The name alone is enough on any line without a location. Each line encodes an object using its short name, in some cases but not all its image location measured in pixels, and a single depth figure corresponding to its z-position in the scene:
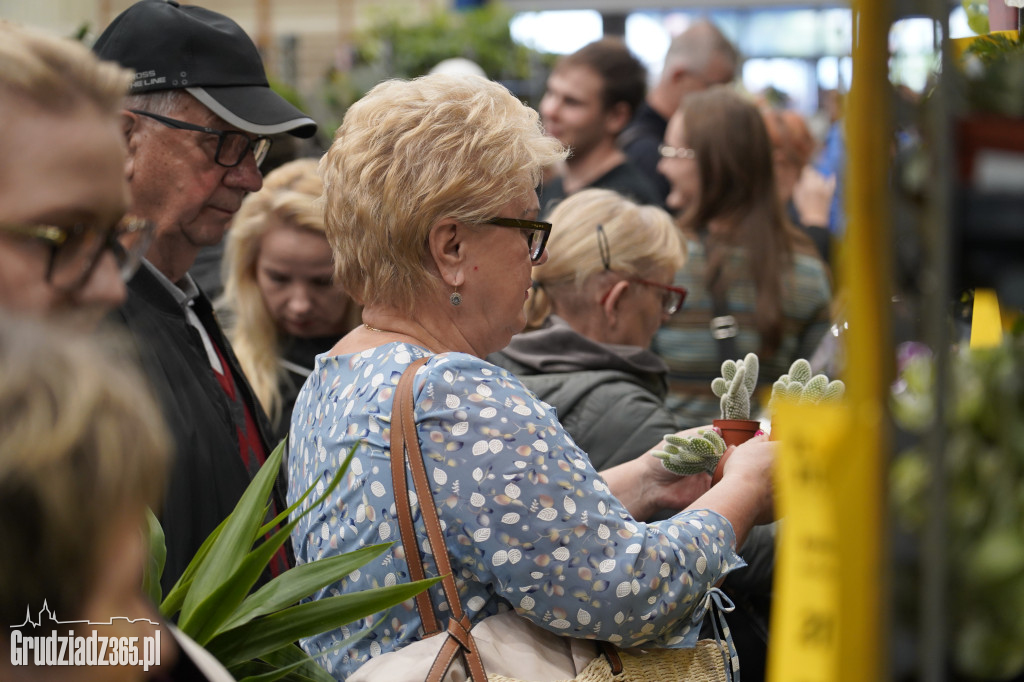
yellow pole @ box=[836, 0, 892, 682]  2.05
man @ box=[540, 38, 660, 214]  4.80
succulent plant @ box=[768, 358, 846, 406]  2.95
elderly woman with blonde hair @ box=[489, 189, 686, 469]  3.38
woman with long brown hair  3.87
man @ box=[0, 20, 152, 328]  2.65
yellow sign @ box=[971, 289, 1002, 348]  2.60
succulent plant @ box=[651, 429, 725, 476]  3.01
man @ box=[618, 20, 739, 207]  5.52
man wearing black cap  3.16
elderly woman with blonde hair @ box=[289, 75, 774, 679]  2.81
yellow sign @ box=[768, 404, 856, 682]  2.02
